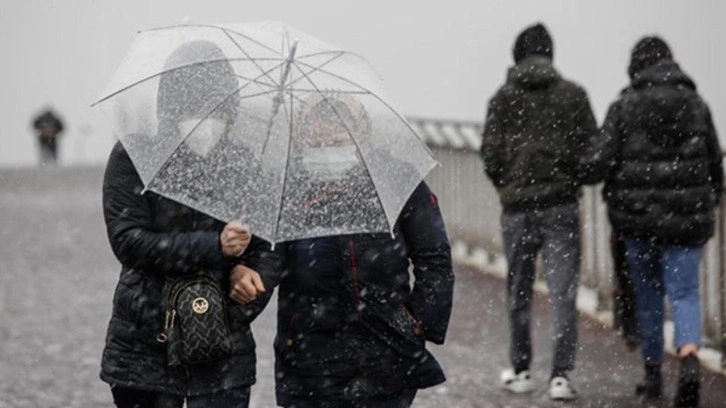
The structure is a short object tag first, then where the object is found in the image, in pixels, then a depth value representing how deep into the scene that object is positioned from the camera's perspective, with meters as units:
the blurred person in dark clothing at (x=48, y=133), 68.52
